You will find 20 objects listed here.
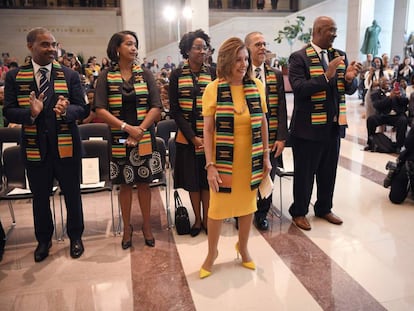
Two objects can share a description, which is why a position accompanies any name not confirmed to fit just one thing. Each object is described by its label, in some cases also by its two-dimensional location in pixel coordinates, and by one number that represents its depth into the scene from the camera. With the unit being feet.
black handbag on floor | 12.33
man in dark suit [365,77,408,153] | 21.83
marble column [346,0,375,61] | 45.44
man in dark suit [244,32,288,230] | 11.44
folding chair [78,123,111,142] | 15.38
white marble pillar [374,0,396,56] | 59.16
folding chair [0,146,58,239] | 12.47
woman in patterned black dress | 10.36
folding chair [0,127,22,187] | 14.66
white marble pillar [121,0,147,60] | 44.60
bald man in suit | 11.18
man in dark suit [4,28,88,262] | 9.93
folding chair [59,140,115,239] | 13.11
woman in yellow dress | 8.92
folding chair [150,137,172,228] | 11.27
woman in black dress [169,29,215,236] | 11.23
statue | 44.73
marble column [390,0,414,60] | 54.49
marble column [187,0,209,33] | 46.16
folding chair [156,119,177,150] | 16.24
